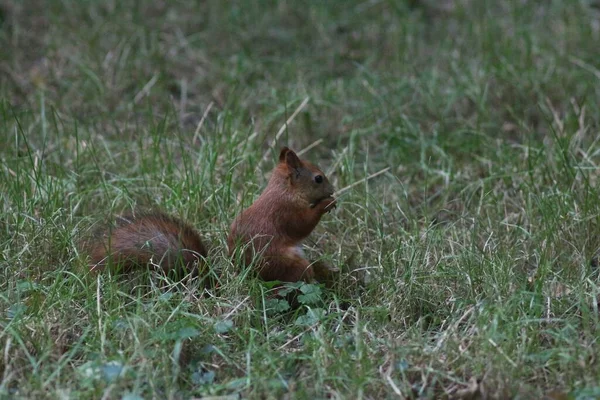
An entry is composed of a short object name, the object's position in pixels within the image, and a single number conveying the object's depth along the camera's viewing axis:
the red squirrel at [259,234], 8.20
